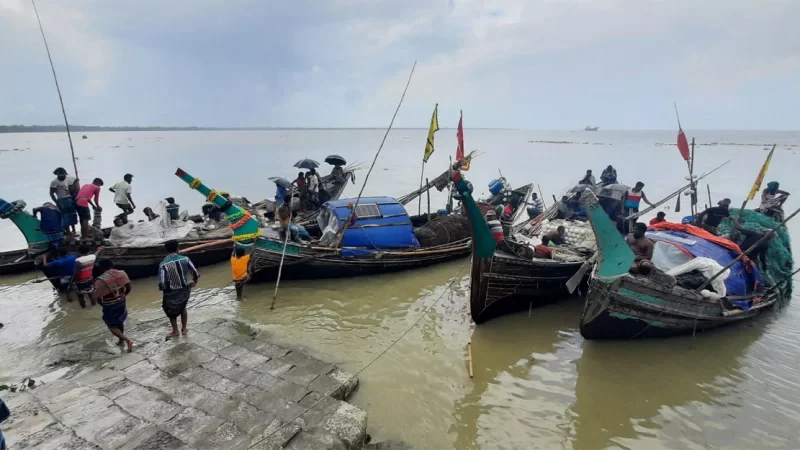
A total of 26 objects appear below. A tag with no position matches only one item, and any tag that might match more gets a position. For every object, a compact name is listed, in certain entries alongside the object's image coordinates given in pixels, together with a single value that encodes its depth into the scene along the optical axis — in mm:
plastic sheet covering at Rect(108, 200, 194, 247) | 10523
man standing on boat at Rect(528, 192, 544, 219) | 15060
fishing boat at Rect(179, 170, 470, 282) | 9992
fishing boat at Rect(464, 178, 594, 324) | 7826
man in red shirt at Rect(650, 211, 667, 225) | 9927
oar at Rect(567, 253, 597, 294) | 7453
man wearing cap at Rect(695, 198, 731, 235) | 10664
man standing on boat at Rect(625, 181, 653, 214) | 12547
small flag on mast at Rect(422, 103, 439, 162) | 12566
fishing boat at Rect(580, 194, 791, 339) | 6910
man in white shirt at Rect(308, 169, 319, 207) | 14445
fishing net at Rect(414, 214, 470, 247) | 12156
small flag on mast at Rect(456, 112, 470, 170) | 13031
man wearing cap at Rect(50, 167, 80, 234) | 9875
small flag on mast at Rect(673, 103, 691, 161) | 11859
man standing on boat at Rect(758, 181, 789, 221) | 10234
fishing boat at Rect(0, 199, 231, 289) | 9242
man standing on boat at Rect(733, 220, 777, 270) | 8945
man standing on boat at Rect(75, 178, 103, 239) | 10133
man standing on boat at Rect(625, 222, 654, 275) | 7996
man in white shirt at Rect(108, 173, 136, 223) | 12133
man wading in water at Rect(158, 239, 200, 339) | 6352
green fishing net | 9258
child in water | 9250
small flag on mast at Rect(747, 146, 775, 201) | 10723
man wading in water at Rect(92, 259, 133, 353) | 6078
